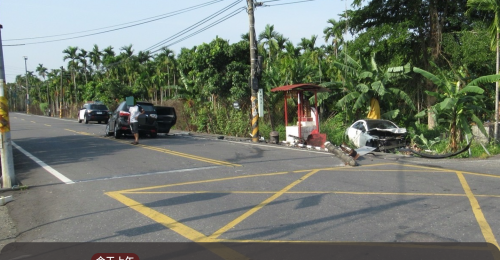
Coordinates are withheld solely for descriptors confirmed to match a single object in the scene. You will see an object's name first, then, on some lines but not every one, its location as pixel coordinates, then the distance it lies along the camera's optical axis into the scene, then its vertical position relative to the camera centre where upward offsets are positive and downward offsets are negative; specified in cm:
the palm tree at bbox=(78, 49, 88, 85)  6952 +759
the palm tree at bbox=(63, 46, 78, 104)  6854 +774
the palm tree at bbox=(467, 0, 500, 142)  1597 +262
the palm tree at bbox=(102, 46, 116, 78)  6292 +749
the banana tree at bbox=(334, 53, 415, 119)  2219 +79
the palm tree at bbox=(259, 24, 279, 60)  4959 +723
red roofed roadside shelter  1770 -99
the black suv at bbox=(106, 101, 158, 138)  1958 -66
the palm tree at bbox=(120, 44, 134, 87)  6065 +667
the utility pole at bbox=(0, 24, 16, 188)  934 -71
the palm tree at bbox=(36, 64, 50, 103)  10075 +864
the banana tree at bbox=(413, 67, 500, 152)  1545 -29
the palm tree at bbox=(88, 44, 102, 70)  7006 +790
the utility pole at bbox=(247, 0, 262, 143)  1941 +148
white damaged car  1622 -135
